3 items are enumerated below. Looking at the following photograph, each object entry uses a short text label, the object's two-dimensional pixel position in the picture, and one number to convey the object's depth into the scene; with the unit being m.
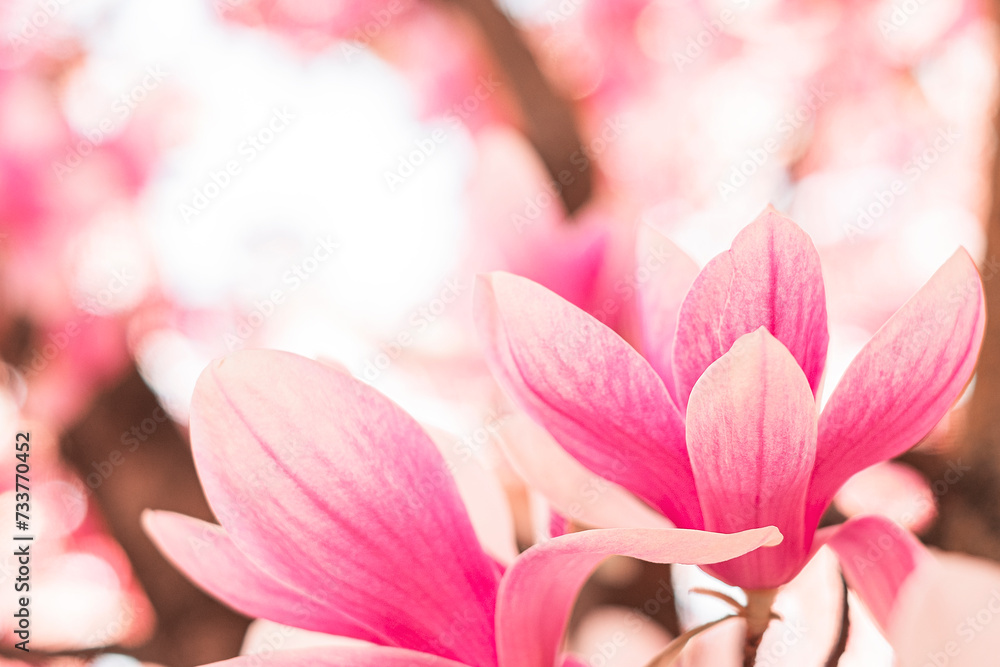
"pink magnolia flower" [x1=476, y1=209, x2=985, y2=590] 0.55
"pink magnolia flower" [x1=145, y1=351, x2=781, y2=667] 0.55
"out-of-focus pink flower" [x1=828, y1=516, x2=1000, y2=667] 0.56
